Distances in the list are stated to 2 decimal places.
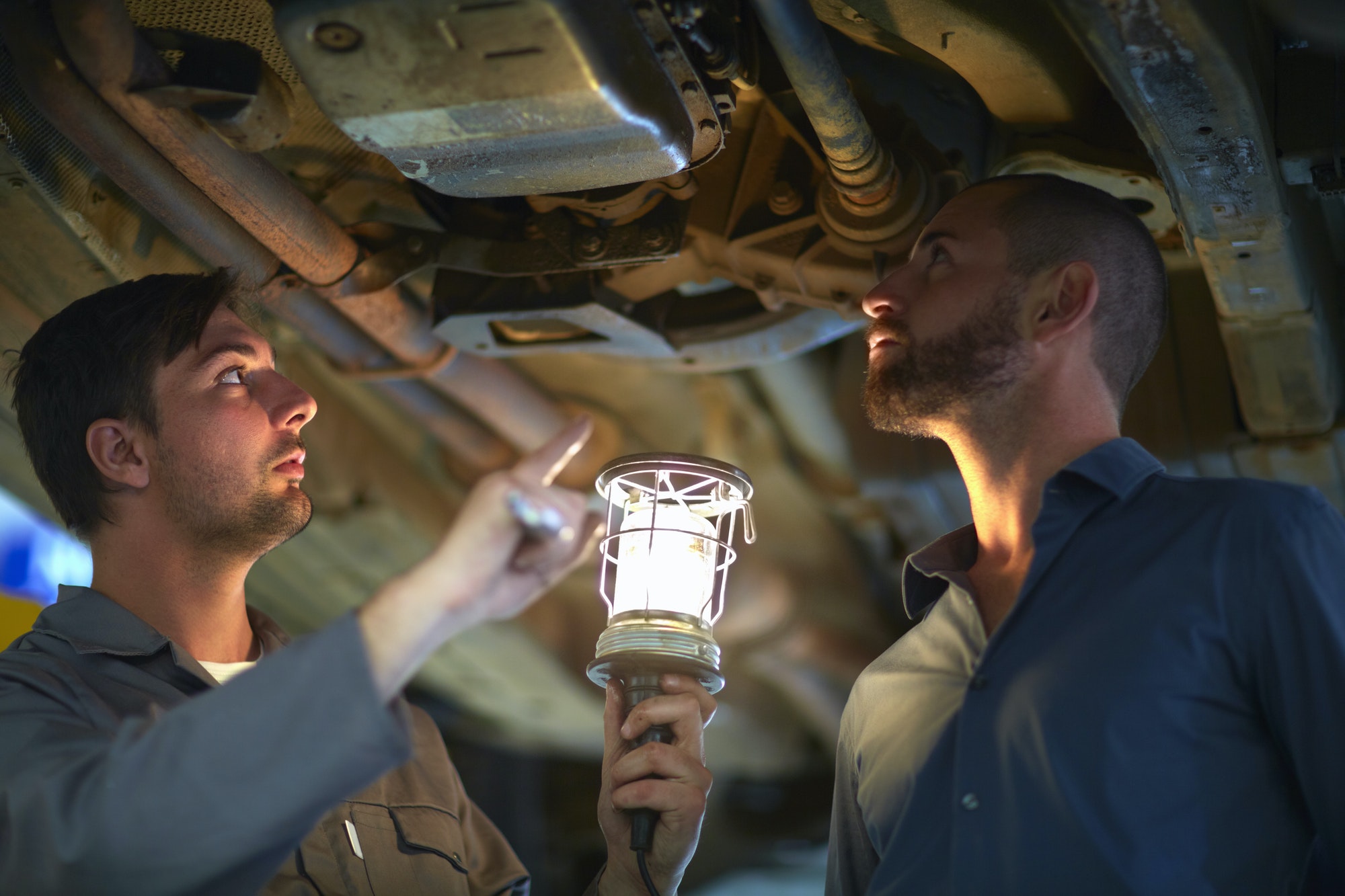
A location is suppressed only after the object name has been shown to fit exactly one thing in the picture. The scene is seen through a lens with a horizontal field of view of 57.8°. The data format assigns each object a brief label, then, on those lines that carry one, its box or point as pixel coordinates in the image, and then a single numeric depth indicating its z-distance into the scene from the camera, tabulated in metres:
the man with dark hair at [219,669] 1.13
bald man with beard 1.30
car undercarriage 1.44
